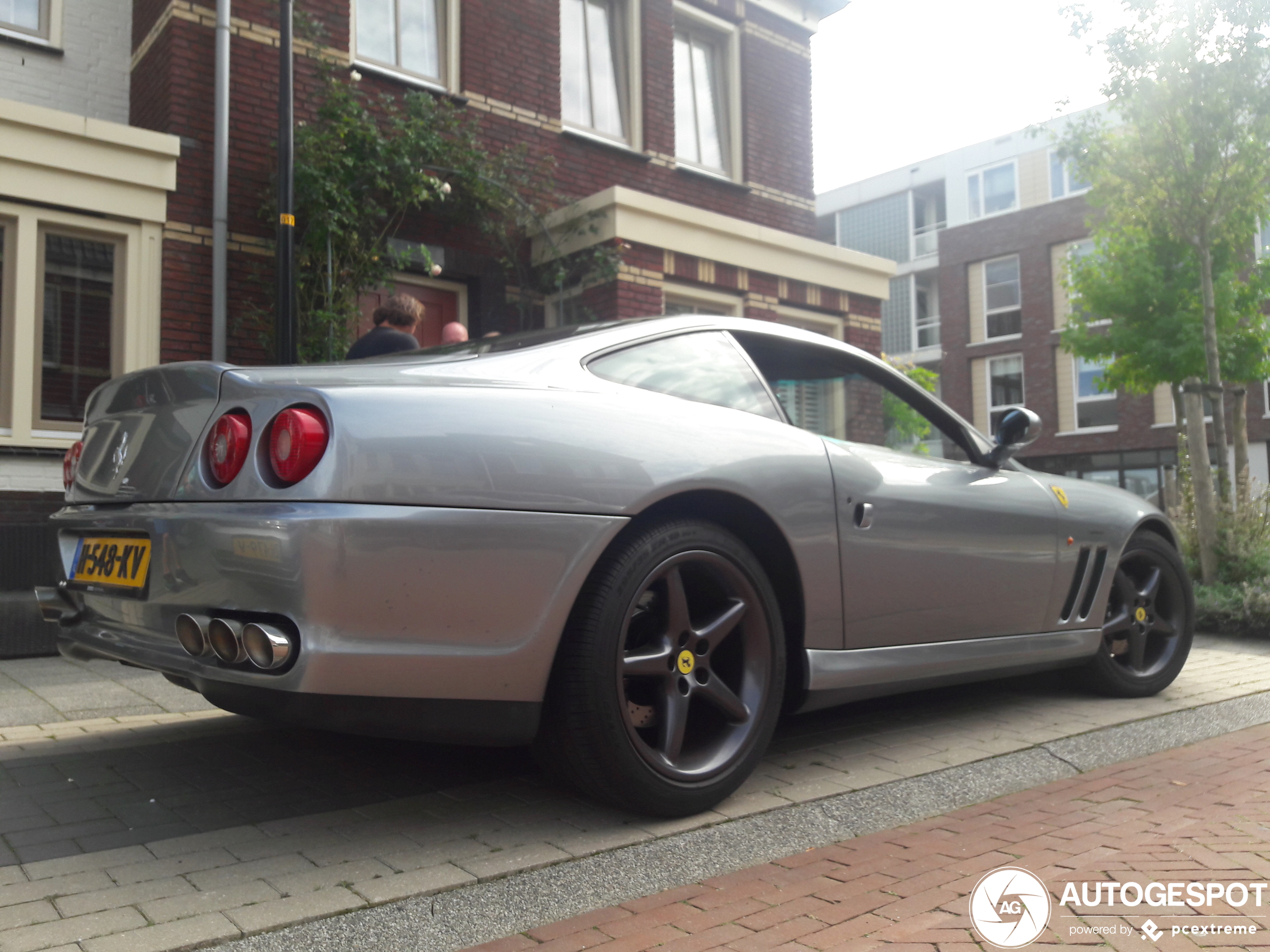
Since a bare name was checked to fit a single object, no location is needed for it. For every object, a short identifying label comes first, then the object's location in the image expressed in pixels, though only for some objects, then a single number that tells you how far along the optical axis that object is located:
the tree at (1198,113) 8.72
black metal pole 6.25
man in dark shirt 5.37
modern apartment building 32.12
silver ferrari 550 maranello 2.38
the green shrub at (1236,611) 6.79
